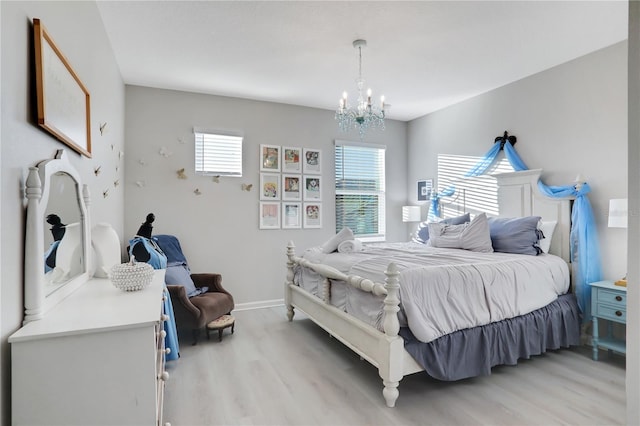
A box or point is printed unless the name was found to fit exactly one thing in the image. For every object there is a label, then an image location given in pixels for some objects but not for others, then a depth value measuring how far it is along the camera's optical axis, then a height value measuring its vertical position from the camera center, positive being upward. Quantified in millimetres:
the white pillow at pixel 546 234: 3396 -209
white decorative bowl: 1628 -304
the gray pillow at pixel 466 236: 3434 -244
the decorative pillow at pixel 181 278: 3287 -641
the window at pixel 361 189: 5188 +348
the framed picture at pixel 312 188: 4895 +338
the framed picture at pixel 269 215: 4613 -41
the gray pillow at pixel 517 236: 3295 -227
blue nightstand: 2764 -775
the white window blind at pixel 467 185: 4191 +350
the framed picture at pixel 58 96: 1312 +519
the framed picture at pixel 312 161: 4875 +714
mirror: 1200 -98
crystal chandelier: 2994 +898
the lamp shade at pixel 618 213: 2723 -2
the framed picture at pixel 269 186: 4609 +343
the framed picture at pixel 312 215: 4898 -42
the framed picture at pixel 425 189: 5152 +347
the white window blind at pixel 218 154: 4336 +726
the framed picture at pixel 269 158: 4605 +713
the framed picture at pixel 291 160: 4740 +714
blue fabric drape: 3137 -300
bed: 2260 -772
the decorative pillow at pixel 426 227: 4074 -185
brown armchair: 3125 -894
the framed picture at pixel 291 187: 4746 +340
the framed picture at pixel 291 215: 4754 -42
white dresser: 1071 -507
